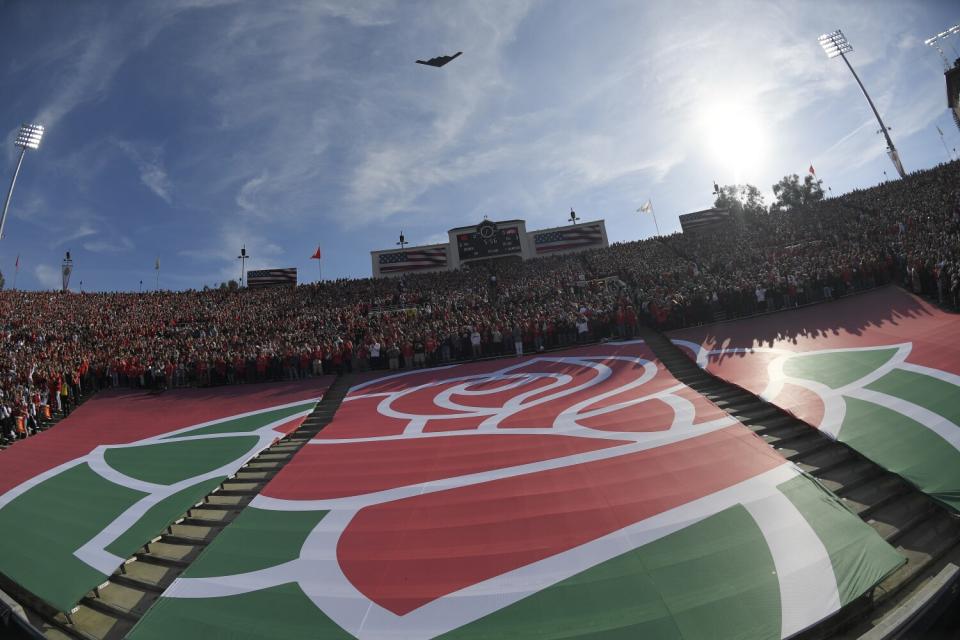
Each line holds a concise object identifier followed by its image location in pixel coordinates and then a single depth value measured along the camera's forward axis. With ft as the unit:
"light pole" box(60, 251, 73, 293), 201.26
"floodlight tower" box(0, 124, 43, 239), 132.36
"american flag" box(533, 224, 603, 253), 147.64
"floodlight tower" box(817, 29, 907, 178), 152.25
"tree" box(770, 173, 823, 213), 213.87
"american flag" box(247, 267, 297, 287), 146.30
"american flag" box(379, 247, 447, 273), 145.28
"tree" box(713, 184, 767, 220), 251.80
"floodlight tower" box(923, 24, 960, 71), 156.15
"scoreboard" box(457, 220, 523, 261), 140.77
